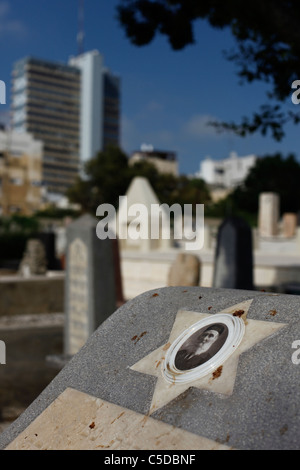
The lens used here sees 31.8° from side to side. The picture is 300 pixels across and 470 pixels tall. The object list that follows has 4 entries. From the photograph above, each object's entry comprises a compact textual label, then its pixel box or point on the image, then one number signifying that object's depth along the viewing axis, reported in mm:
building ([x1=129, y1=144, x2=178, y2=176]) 97450
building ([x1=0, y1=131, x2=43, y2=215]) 65750
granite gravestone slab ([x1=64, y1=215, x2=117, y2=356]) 7195
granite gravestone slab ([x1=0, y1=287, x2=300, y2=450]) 1606
